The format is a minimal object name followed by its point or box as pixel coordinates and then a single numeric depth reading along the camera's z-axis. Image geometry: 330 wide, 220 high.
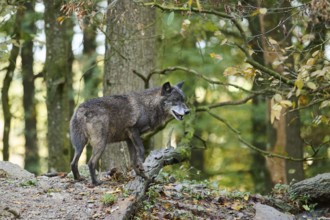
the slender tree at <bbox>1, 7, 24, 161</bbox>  33.52
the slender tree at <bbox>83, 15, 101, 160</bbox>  41.70
